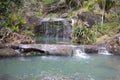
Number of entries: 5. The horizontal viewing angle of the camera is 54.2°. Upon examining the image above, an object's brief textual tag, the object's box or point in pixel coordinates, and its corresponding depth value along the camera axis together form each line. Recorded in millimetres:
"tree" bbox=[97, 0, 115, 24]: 12427
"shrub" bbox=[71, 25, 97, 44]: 10049
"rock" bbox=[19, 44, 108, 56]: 8601
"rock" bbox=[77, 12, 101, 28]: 12551
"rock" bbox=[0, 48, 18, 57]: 8015
